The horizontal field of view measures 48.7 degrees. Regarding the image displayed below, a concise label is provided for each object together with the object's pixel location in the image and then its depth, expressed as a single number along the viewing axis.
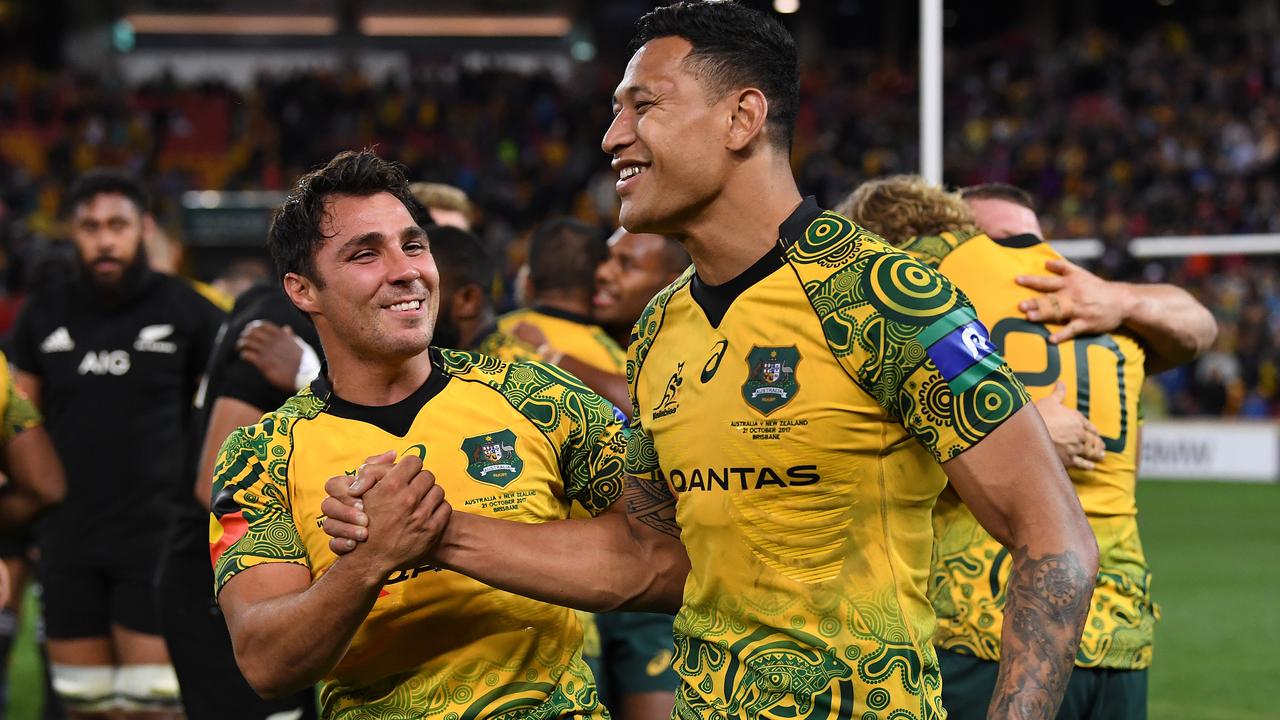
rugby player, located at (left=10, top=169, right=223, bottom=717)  5.97
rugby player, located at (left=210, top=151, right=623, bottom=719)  2.82
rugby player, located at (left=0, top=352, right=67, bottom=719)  4.55
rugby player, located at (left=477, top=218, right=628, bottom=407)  5.66
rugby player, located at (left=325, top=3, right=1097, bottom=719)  2.31
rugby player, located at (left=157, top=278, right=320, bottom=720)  4.53
